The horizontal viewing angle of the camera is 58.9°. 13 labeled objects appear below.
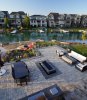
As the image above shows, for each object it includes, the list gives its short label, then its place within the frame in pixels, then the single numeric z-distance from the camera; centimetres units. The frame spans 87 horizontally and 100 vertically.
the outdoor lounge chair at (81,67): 901
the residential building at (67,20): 4032
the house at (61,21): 3972
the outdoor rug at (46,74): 832
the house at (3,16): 3497
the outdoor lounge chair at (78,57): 1037
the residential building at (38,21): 3738
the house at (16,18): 3557
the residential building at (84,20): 4129
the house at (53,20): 3894
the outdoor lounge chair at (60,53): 1142
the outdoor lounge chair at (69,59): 1003
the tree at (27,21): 3366
